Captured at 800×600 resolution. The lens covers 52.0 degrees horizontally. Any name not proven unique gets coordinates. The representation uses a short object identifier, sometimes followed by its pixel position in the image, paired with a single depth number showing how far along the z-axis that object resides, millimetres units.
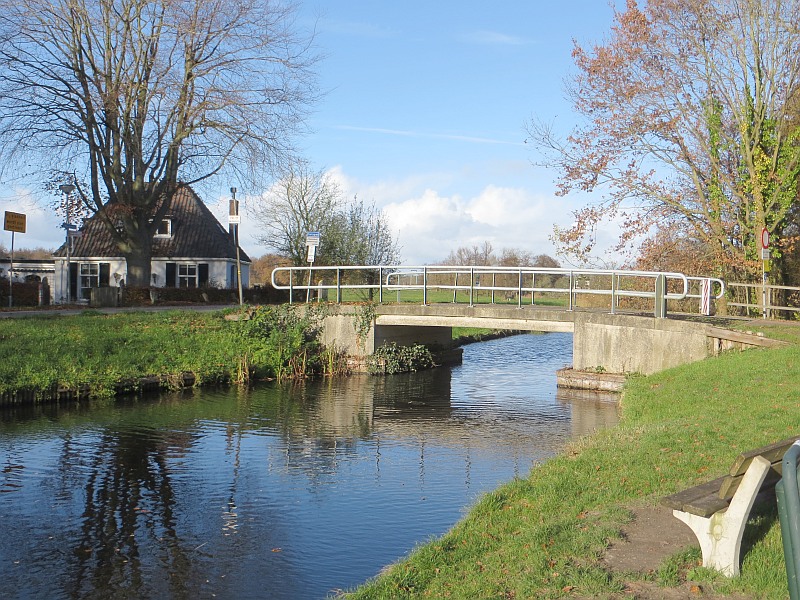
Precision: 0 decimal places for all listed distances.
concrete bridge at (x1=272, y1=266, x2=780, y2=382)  18547
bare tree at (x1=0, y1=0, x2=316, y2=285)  29469
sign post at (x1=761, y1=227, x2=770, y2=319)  21088
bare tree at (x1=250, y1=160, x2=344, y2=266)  42969
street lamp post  29475
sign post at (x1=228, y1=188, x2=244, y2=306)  24328
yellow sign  25803
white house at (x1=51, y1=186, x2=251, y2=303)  44219
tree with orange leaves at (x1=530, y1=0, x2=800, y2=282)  23953
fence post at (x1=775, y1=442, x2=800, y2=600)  3572
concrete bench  5301
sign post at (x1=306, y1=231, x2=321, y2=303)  24828
